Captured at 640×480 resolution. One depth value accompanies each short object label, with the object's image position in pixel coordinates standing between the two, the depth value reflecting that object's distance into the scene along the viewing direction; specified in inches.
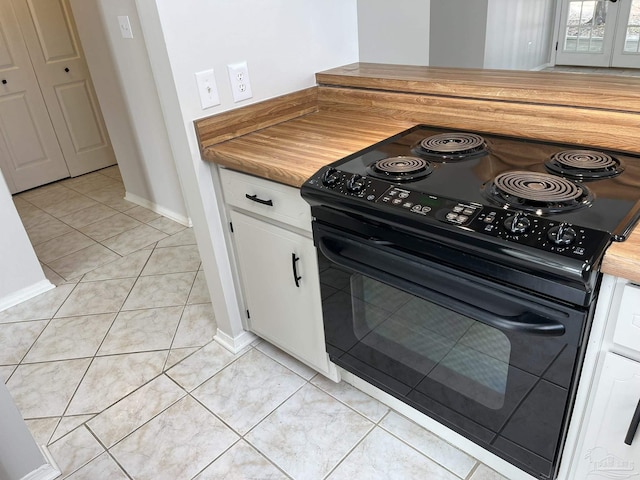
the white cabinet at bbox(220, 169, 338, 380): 62.5
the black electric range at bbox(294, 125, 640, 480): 39.7
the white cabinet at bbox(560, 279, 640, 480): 38.6
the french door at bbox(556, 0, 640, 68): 240.1
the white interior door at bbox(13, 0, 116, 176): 152.6
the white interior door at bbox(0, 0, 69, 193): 148.9
